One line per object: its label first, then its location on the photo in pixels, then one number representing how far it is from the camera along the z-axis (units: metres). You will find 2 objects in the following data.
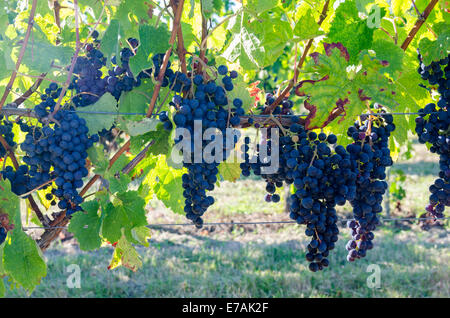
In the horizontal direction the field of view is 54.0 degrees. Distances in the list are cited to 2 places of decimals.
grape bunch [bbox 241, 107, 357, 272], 1.39
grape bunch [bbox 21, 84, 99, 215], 1.37
